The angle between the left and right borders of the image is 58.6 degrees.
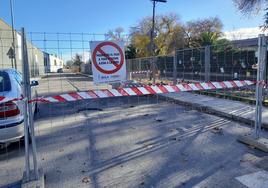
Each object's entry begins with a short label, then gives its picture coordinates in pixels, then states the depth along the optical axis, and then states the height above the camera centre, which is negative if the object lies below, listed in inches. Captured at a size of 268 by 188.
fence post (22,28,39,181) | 129.6 -14.7
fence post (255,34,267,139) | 187.5 -6.4
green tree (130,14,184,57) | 1578.5 +265.2
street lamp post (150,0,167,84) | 621.4 +113.7
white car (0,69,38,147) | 166.9 -28.1
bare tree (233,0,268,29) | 583.4 +170.4
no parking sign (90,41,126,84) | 193.5 +11.7
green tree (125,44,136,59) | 1633.9 +151.0
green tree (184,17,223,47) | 1659.7 +328.1
